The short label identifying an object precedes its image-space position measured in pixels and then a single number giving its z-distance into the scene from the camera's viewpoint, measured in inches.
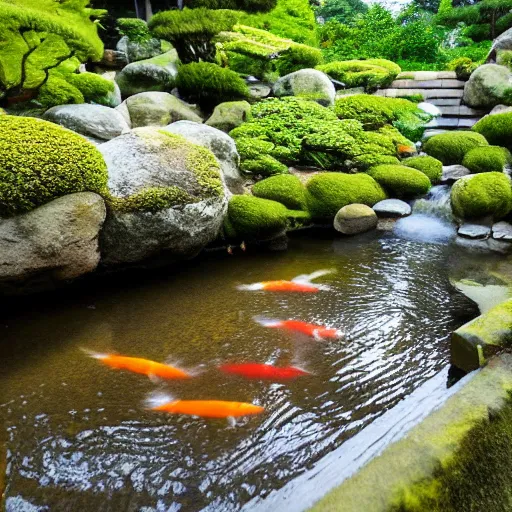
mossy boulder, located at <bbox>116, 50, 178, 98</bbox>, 400.5
